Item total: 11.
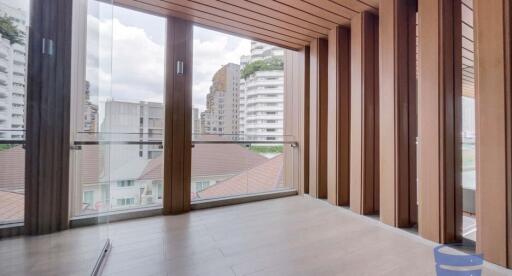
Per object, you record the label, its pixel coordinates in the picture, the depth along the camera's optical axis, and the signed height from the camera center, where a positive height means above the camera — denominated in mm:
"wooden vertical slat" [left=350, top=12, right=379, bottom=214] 3002 +345
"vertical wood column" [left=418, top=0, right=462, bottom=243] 2168 +222
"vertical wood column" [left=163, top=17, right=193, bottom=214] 3037 +274
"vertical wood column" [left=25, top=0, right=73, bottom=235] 2145 +178
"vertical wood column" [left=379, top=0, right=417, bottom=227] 2555 +343
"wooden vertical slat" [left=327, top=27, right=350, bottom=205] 3391 +335
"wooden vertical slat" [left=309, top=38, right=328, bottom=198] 3756 +333
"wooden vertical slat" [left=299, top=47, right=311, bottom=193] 4000 +258
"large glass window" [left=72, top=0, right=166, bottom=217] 2418 +314
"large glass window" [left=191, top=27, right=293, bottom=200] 3326 +360
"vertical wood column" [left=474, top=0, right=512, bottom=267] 1753 +111
